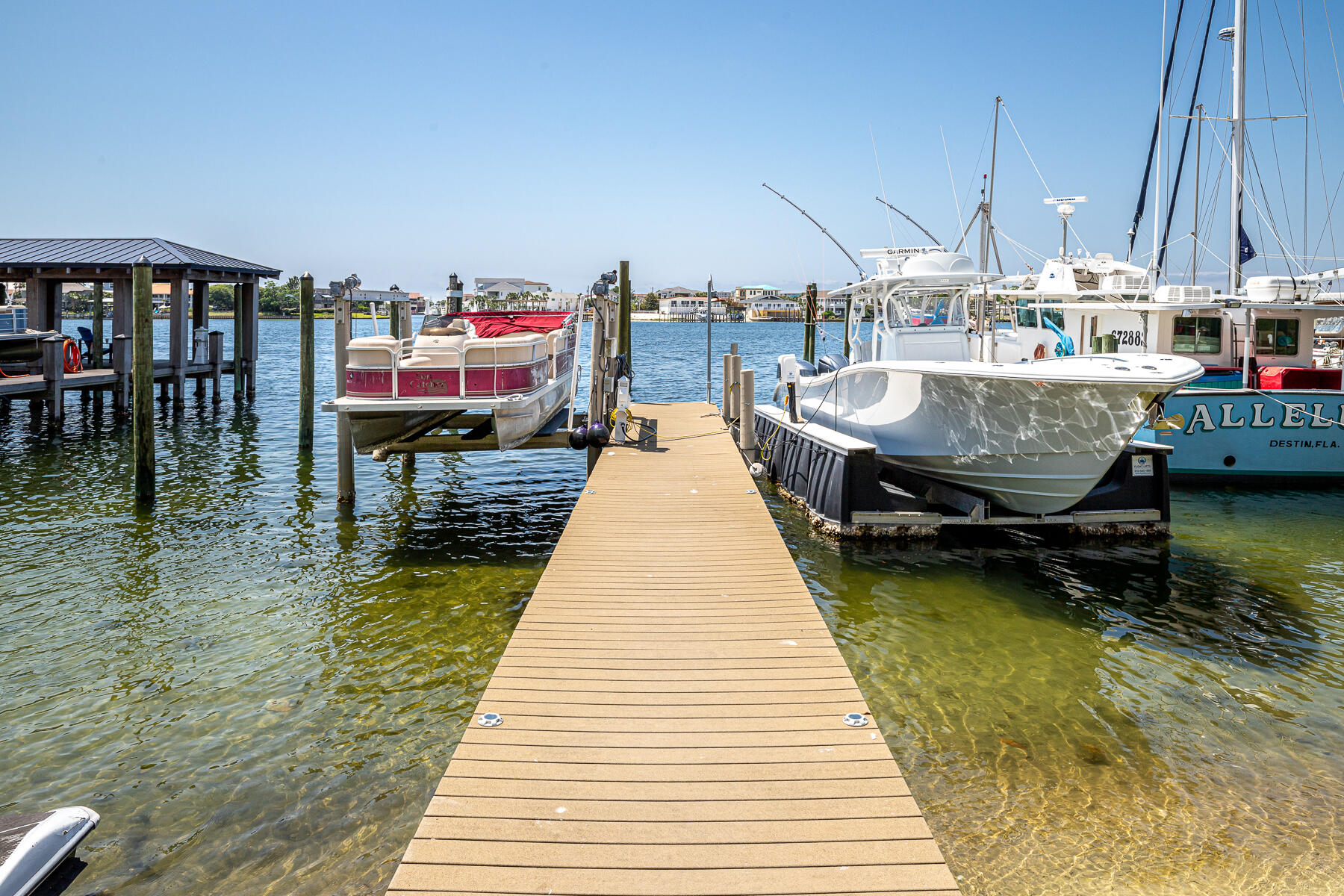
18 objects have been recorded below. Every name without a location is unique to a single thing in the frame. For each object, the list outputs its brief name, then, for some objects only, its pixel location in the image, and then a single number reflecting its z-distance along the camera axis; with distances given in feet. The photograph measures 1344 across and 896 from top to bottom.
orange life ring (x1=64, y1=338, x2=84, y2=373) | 69.05
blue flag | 60.59
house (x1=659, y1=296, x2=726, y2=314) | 626.23
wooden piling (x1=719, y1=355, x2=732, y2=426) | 52.65
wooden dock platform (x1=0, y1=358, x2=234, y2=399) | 58.80
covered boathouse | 68.74
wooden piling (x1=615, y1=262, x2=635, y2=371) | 60.59
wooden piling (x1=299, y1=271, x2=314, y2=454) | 49.96
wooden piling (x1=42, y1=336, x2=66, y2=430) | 61.26
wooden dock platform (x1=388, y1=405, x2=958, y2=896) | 11.46
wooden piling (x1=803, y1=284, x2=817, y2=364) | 57.36
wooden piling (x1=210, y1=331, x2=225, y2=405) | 82.48
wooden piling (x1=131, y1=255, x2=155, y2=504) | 41.11
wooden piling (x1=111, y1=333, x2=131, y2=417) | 68.49
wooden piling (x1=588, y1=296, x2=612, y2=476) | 41.98
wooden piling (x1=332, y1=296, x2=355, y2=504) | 40.32
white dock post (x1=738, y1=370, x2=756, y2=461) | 41.55
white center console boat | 30.45
